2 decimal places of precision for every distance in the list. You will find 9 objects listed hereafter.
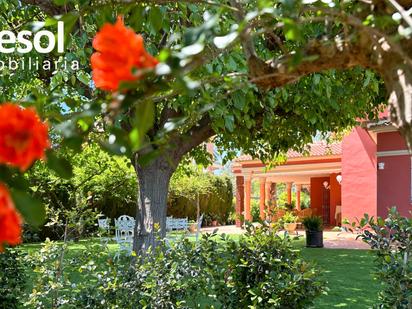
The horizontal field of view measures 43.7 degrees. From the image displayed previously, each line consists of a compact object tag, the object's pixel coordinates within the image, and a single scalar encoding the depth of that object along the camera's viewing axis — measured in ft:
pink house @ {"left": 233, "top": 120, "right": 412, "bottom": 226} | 49.93
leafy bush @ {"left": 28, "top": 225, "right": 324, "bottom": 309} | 12.64
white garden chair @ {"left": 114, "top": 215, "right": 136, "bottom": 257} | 34.72
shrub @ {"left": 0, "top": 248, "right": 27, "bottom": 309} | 16.52
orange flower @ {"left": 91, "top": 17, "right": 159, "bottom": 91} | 2.46
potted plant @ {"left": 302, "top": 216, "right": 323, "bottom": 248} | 47.29
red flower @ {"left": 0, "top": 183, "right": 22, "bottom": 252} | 2.15
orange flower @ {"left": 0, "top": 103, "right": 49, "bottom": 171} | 2.37
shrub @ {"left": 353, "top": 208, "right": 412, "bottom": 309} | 11.80
